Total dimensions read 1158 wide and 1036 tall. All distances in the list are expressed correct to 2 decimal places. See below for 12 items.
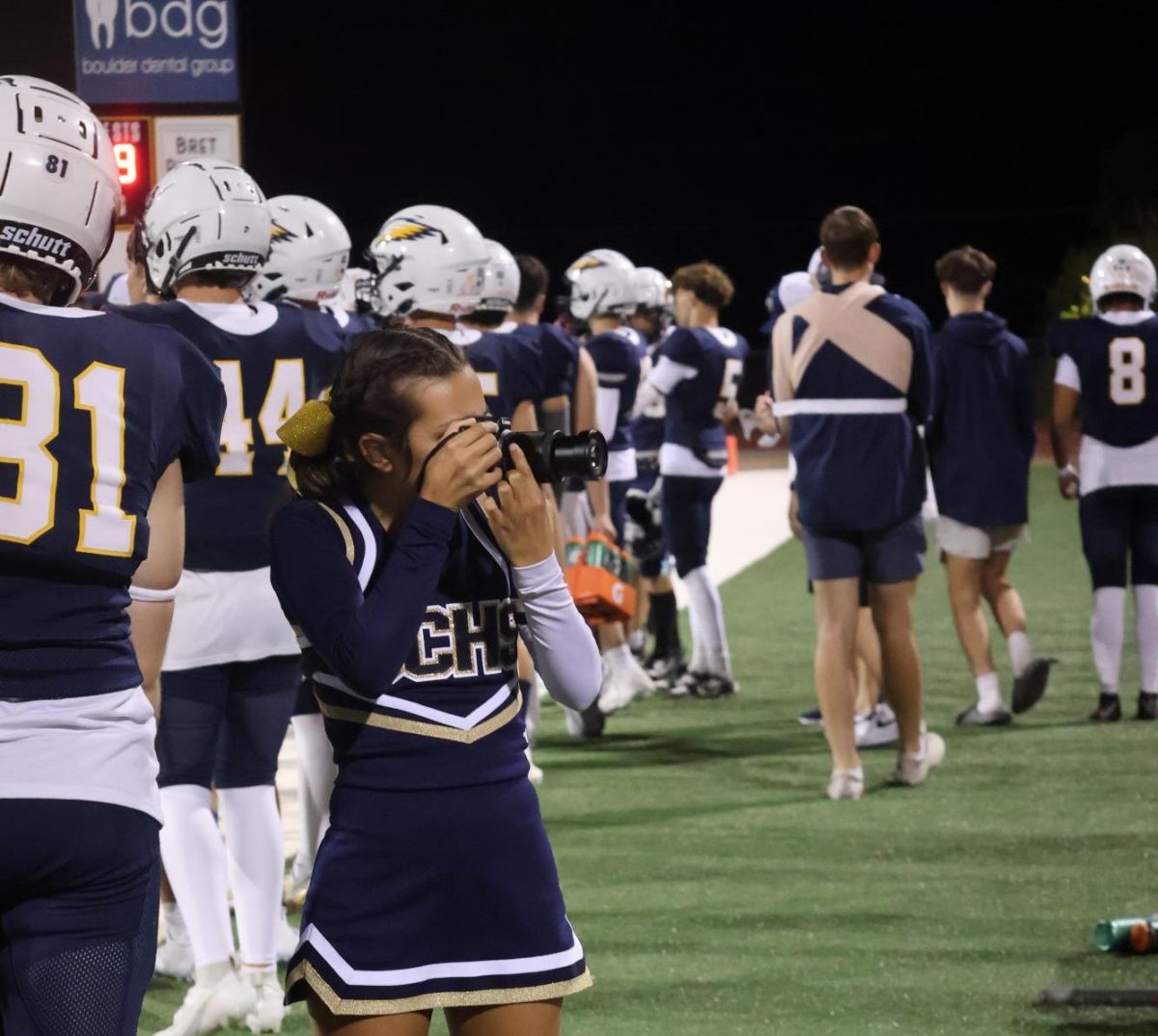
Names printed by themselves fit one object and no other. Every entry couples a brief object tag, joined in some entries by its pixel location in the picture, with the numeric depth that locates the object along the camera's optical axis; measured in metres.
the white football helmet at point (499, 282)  14.45
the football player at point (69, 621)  5.48
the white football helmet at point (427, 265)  13.12
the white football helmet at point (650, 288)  21.62
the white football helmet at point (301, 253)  12.34
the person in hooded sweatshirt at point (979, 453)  18.66
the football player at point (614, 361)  20.73
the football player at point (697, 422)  20.62
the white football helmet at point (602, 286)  21.14
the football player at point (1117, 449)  18.89
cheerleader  5.84
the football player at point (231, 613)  9.98
